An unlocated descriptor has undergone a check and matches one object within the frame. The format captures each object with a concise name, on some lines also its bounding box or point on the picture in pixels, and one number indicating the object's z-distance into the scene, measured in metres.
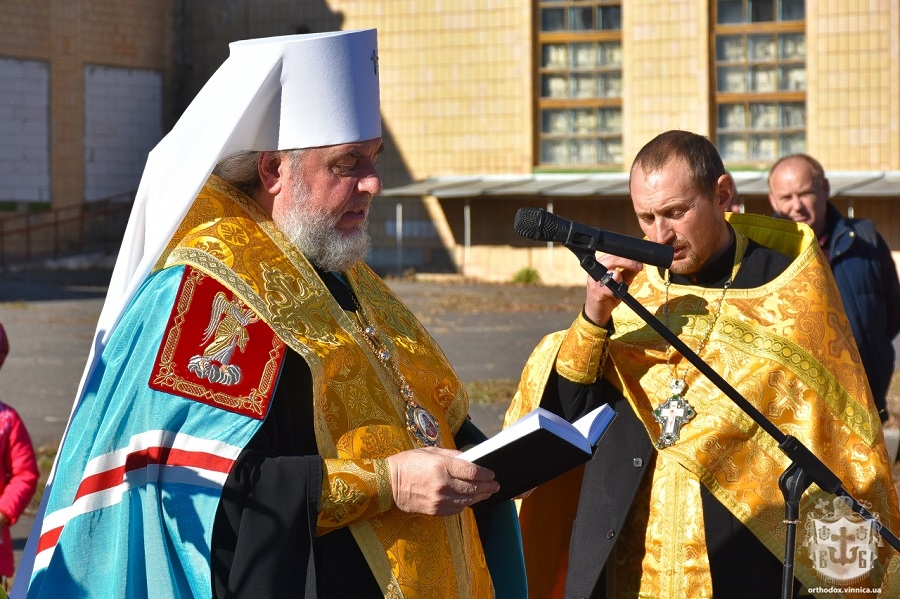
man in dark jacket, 6.34
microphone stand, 3.08
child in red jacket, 5.05
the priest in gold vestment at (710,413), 3.76
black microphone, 3.09
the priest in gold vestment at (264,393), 2.75
